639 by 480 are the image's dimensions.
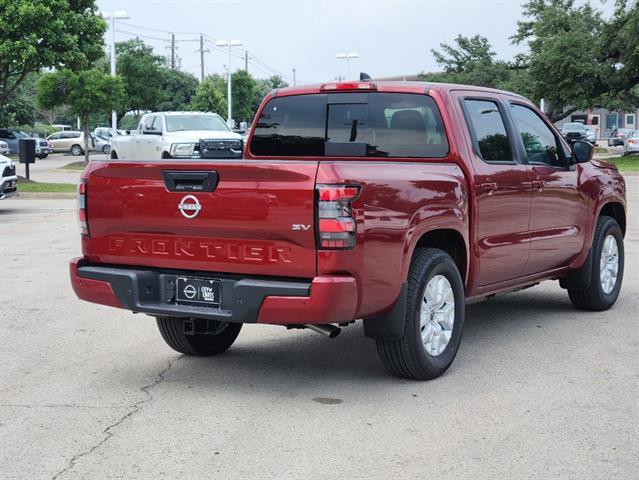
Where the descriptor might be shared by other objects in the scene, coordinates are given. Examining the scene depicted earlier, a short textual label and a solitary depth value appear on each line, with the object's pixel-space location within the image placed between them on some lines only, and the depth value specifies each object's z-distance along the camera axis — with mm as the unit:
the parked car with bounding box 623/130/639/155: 48219
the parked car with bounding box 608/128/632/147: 65375
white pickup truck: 24312
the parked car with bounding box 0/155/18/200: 19062
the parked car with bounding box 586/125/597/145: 64750
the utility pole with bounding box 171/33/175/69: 116212
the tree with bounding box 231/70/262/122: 83125
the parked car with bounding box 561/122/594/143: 63438
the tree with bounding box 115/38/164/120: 69250
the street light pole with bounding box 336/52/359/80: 66069
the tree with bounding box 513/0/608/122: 44969
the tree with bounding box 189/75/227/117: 77188
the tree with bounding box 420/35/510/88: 70000
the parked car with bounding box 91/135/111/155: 59506
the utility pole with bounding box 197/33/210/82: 98050
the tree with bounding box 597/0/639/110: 44312
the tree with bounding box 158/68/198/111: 94688
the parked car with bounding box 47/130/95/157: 62219
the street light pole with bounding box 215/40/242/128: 59688
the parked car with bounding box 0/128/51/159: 56688
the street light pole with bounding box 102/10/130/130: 43750
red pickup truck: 5594
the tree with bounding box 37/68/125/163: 42375
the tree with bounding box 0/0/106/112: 28688
